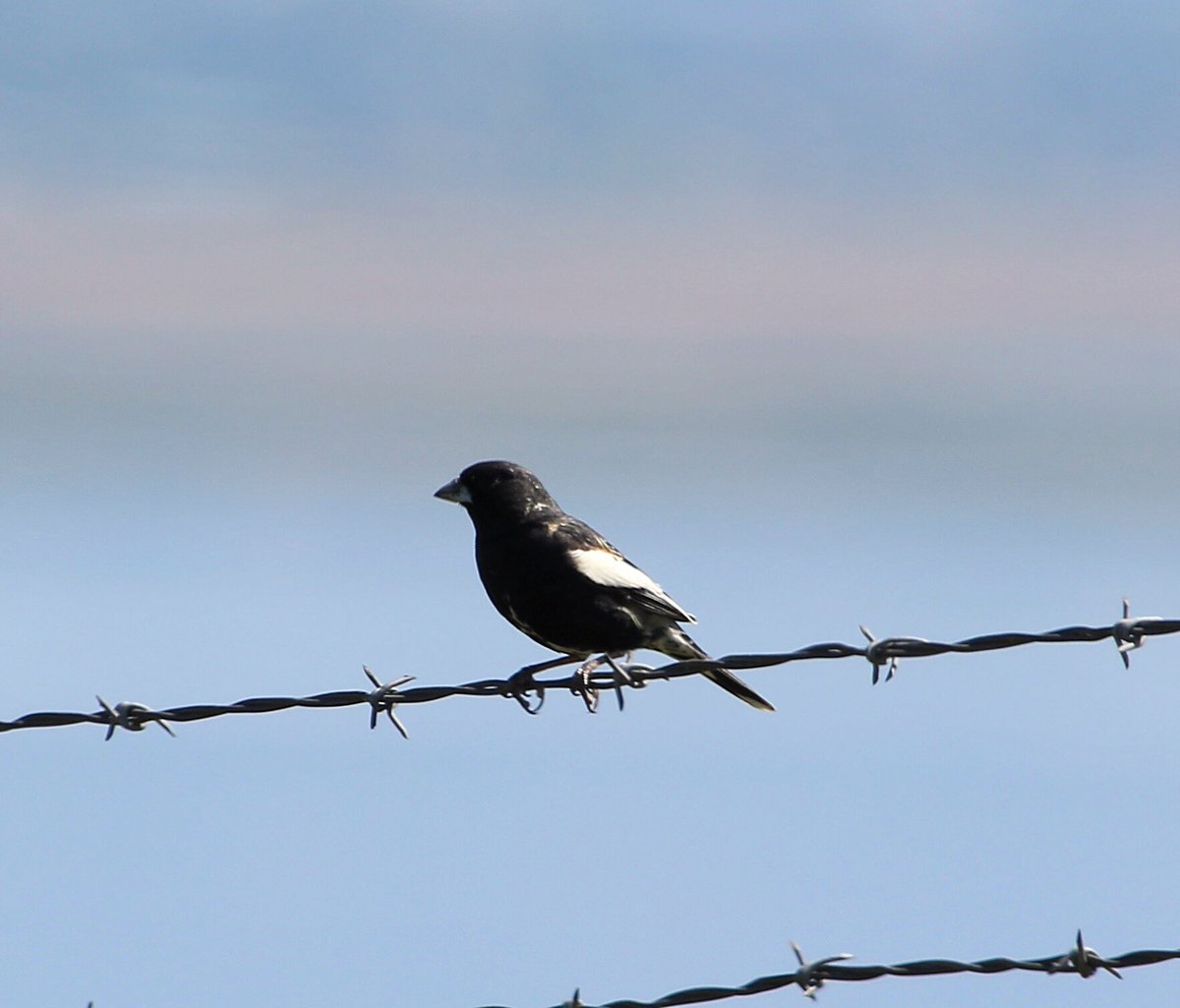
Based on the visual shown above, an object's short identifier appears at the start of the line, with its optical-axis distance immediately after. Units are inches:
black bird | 561.6
